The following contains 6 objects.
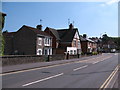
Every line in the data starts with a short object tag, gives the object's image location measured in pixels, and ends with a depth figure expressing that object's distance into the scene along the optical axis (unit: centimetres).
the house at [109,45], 14792
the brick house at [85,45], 7706
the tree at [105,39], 16431
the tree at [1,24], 2722
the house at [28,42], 4218
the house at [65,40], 5692
